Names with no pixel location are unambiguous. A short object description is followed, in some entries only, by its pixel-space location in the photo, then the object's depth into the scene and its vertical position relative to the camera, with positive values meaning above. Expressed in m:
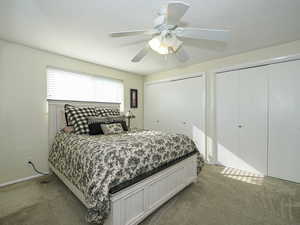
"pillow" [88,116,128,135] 2.34 -0.18
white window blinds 2.74 +0.54
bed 1.25 -0.65
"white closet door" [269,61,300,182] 2.30 -0.14
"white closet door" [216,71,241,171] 2.88 -0.12
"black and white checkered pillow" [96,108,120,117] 2.77 -0.01
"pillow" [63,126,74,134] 2.43 -0.32
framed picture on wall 4.13 +0.40
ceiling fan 1.29 +0.80
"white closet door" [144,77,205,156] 3.30 +0.13
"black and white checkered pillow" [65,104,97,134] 2.34 -0.08
